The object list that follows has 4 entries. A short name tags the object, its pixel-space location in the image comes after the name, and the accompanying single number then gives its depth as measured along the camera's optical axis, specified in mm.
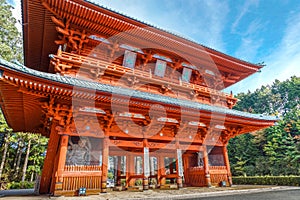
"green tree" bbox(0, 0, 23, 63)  20794
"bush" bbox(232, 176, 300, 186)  15969
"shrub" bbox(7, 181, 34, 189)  20109
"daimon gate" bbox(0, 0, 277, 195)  7289
